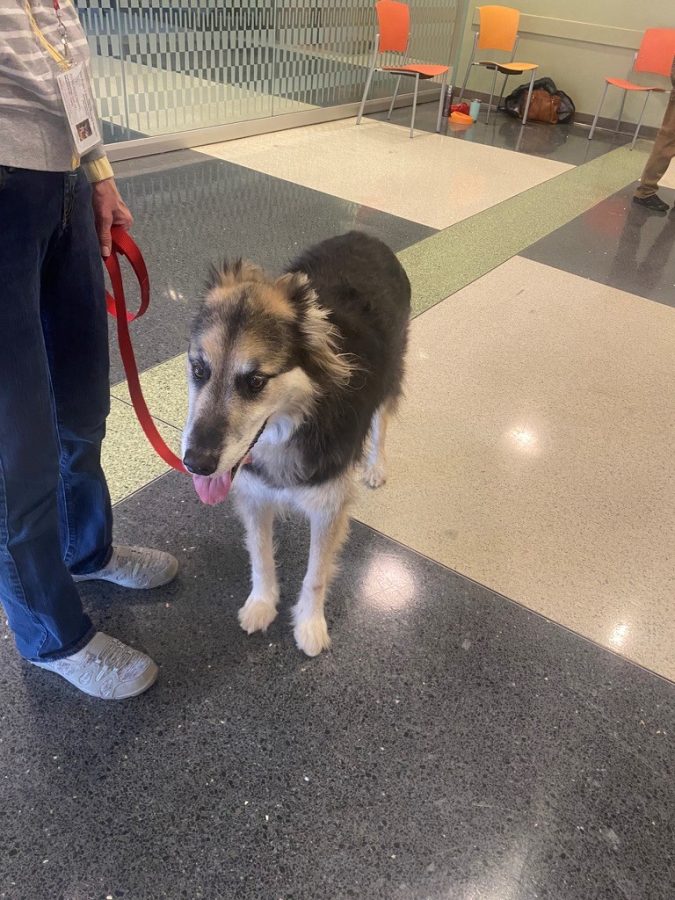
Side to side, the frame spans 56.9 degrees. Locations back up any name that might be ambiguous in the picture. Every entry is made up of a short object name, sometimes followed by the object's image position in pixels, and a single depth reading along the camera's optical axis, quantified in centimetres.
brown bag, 720
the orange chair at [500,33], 693
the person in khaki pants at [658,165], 474
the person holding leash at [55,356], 93
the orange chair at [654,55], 649
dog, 124
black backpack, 730
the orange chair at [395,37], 592
